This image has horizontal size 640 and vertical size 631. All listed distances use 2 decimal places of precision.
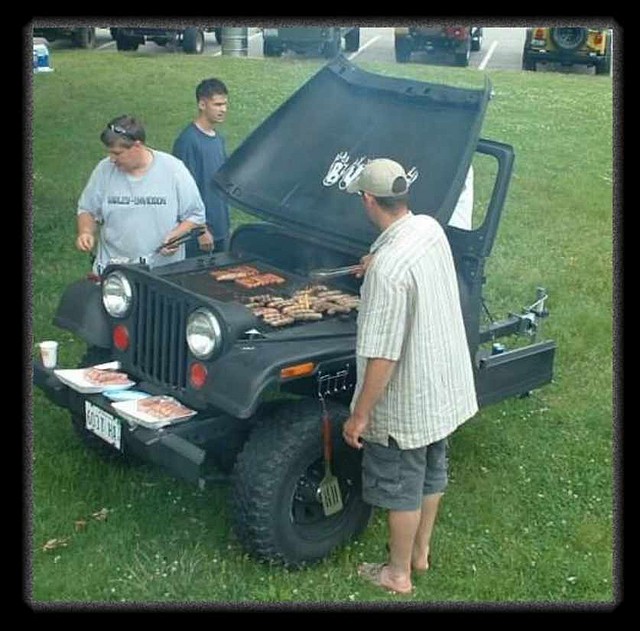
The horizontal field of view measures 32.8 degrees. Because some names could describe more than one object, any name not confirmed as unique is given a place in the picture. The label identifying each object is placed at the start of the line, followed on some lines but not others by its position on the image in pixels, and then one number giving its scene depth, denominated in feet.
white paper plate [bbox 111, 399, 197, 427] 13.29
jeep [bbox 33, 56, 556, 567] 13.26
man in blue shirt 18.79
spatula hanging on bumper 13.52
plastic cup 15.11
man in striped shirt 12.23
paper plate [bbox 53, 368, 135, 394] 14.29
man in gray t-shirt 16.55
